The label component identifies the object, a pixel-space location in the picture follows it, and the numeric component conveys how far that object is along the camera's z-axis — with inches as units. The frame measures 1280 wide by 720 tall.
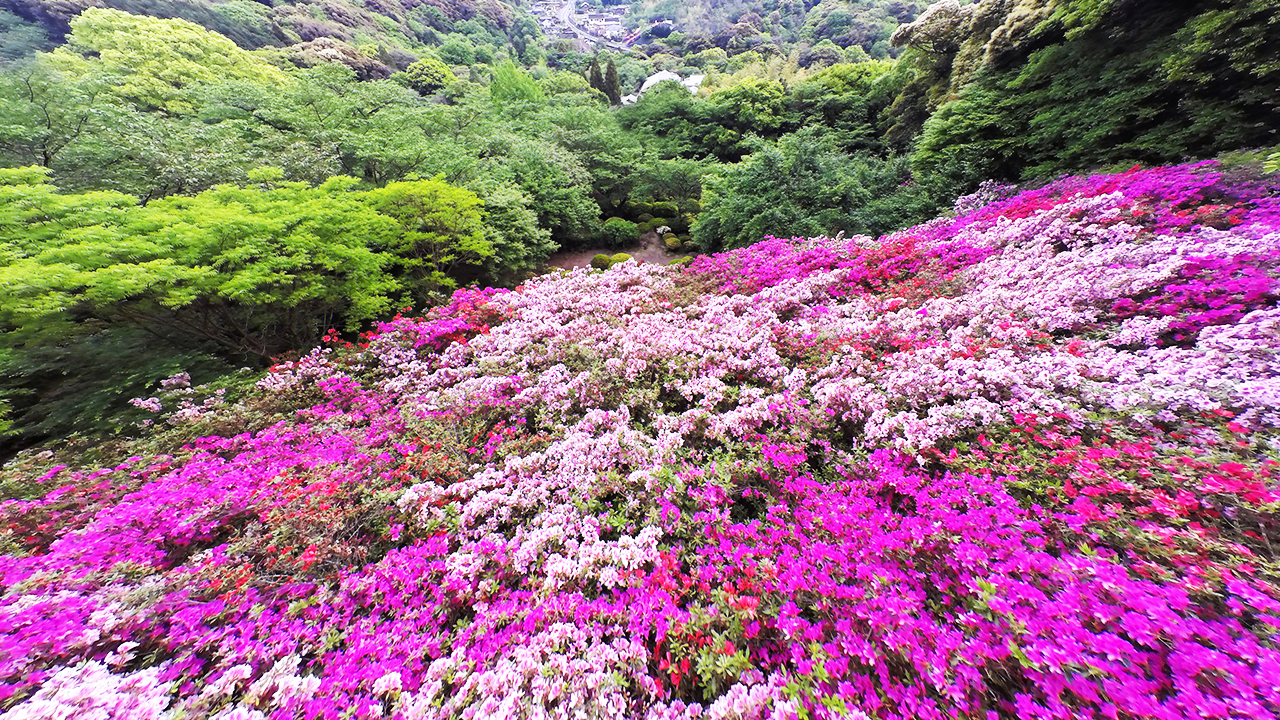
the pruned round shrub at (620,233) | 619.8
